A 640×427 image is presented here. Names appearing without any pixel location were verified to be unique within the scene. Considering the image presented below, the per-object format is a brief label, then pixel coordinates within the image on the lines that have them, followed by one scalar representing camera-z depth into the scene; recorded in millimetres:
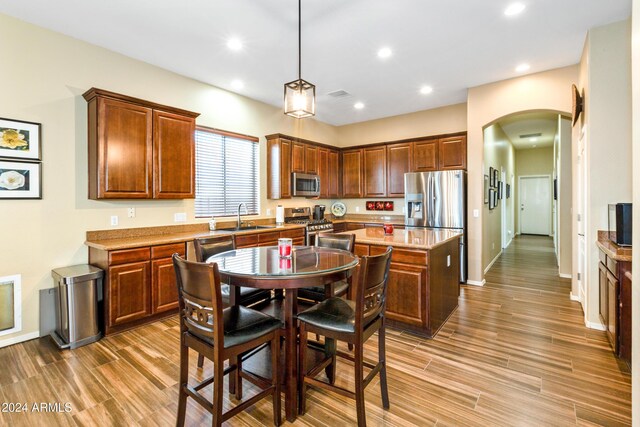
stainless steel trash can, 2824
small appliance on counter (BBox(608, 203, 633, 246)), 2471
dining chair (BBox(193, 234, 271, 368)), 2539
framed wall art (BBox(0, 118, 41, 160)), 2863
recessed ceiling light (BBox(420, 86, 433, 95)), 4812
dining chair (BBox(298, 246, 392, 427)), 1734
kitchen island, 2975
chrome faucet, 4729
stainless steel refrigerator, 4867
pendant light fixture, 2664
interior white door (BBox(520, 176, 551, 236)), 10562
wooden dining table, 1809
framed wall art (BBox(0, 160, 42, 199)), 2859
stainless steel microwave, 5617
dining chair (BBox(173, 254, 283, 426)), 1584
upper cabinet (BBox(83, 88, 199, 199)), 3240
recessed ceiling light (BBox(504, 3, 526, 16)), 2787
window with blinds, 4578
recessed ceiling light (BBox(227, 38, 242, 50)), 3355
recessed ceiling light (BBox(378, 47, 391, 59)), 3604
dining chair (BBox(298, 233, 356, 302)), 2668
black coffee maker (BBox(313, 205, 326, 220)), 6301
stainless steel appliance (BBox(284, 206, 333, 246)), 5426
